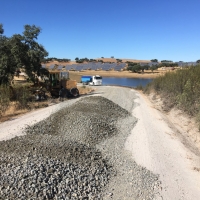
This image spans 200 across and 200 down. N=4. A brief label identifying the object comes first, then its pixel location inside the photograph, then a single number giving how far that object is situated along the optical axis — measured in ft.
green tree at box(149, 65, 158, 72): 311.47
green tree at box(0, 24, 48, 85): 69.77
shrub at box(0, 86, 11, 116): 53.36
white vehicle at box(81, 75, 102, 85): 155.33
